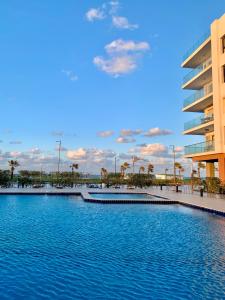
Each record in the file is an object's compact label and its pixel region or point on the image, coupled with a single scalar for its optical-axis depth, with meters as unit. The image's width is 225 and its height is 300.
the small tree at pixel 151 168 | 41.61
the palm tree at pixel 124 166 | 40.75
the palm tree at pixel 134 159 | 37.21
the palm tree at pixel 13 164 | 31.10
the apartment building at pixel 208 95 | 16.56
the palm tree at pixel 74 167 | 36.45
